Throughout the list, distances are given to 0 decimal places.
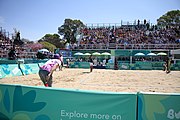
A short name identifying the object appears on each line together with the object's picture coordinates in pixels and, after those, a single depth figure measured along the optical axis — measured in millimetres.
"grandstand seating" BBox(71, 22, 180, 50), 33031
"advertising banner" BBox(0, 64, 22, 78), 13387
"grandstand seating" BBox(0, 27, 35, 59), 24391
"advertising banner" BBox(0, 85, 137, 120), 3396
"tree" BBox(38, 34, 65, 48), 68562
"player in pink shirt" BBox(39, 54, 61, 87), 5762
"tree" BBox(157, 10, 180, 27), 58125
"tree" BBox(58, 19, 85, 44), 63294
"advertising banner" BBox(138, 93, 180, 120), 3215
